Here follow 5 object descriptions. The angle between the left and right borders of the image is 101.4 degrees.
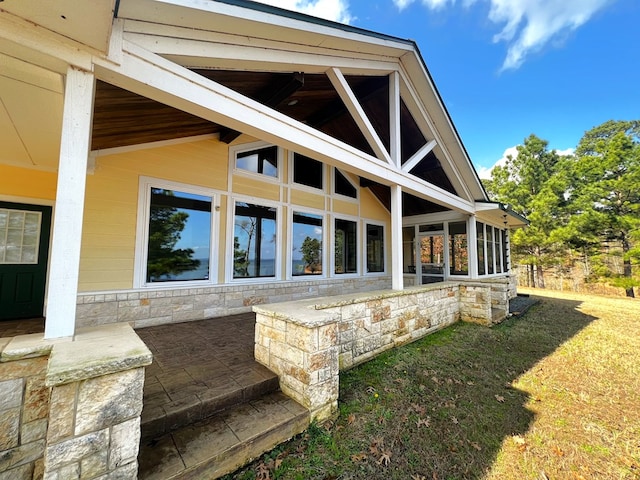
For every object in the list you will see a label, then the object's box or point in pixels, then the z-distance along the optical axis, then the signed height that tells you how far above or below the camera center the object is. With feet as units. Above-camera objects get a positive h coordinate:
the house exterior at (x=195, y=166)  5.70 +4.41
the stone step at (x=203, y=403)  6.32 -4.04
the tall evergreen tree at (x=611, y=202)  36.09 +8.53
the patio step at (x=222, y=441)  5.47 -4.43
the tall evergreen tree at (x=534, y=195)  44.32 +11.67
